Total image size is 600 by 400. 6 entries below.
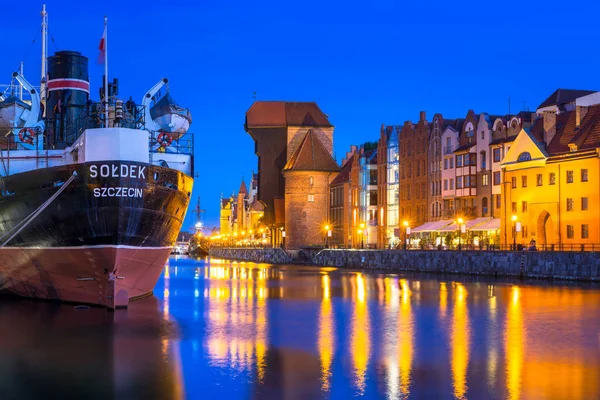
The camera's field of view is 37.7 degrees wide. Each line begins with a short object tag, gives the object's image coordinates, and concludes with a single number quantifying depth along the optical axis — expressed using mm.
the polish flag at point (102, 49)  34750
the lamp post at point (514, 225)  61091
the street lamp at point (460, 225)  65438
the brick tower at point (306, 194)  105750
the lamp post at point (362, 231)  95062
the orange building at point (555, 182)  56688
